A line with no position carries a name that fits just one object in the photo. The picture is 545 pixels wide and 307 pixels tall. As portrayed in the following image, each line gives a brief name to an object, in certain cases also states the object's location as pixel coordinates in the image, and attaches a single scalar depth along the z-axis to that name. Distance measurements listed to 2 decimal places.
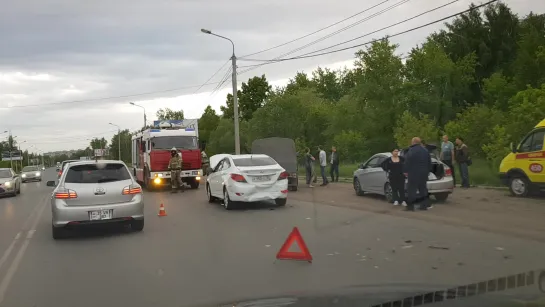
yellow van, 13.58
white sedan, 13.83
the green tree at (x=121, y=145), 101.36
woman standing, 13.56
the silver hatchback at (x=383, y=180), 13.85
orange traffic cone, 13.51
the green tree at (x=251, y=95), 71.00
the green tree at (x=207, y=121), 84.33
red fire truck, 22.66
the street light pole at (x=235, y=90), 29.94
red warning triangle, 7.39
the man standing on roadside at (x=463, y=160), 16.82
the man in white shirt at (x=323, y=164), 22.44
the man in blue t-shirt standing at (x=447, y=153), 17.19
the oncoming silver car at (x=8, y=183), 23.56
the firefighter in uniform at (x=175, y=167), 21.91
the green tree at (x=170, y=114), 91.54
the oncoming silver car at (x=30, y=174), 45.31
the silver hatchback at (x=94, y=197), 9.95
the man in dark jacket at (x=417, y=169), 12.18
